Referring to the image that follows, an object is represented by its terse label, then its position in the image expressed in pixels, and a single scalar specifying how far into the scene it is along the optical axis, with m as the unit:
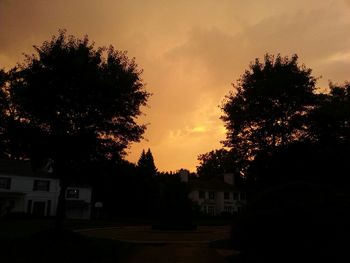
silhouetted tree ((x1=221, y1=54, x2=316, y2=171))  30.94
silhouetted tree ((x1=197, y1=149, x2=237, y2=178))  116.22
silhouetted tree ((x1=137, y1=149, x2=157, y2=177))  117.21
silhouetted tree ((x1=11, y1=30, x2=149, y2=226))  21.12
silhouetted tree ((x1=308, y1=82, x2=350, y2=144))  31.61
